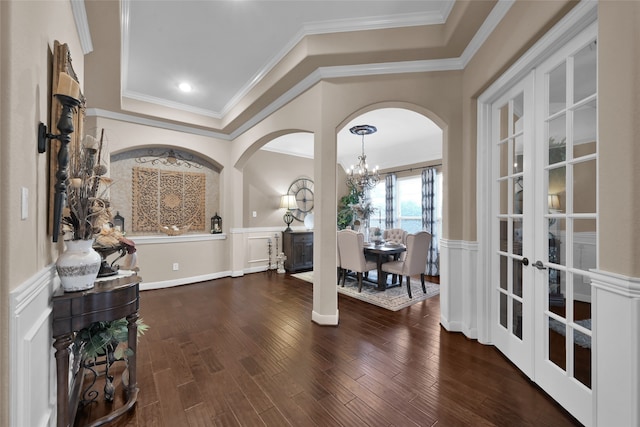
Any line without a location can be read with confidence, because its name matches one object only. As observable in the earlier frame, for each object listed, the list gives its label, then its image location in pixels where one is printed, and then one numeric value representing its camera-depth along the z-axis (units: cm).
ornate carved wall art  437
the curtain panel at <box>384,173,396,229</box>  680
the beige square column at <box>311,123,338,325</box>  291
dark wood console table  136
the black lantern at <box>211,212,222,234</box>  514
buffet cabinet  567
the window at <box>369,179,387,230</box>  720
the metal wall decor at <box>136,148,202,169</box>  450
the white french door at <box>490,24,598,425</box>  156
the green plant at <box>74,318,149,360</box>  159
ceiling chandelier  500
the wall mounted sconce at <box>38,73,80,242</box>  124
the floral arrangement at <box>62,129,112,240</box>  149
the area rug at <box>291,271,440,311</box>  363
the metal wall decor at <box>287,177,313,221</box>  643
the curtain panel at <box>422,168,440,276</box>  569
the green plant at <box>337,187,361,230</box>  709
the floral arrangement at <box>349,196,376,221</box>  572
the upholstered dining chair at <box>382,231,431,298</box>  381
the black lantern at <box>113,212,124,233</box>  408
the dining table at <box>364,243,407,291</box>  403
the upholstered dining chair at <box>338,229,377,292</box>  402
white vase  142
